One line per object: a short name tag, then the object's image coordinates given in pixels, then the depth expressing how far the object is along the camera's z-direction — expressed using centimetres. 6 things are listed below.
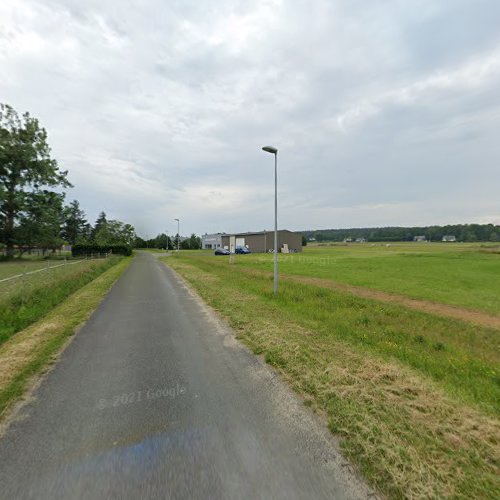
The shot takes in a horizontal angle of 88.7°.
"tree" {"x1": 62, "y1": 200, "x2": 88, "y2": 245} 9064
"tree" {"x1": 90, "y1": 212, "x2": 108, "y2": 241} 10202
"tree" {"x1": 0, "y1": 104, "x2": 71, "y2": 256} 3969
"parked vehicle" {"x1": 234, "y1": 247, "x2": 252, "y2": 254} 6032
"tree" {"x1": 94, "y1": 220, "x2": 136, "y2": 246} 7594
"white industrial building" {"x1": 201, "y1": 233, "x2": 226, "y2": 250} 9450
